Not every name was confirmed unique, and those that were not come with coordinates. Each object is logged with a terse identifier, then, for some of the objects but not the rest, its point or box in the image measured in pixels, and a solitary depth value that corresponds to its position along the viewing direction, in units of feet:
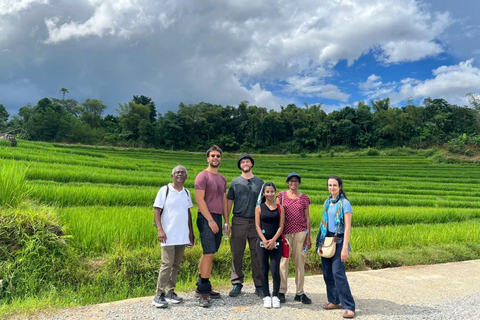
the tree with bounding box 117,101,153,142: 189.16
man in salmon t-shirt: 12.60
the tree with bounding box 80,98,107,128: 226.58
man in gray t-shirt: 13.33
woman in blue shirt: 11.73
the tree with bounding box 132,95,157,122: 228.02
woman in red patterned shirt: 12.97
